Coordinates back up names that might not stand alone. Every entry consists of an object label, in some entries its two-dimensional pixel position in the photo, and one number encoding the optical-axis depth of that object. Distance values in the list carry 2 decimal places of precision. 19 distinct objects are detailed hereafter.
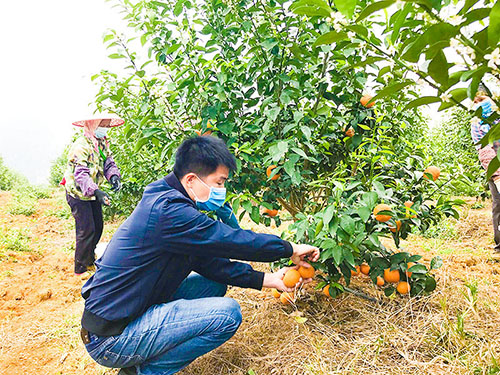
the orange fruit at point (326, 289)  1.91
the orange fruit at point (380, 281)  1.96
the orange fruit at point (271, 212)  2.04
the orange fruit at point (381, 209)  1.58
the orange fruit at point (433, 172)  1.83
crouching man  1.58
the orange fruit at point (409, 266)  1.88
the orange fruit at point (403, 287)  1.88
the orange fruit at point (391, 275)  1.88
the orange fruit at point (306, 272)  1.76
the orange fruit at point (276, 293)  2.10
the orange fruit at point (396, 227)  1.71
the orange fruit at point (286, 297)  2.04
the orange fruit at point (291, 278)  1.72
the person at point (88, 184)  3.52
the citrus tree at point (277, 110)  1.74
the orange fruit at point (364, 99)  1.91
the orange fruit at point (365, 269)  1.98
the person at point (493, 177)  2.93
